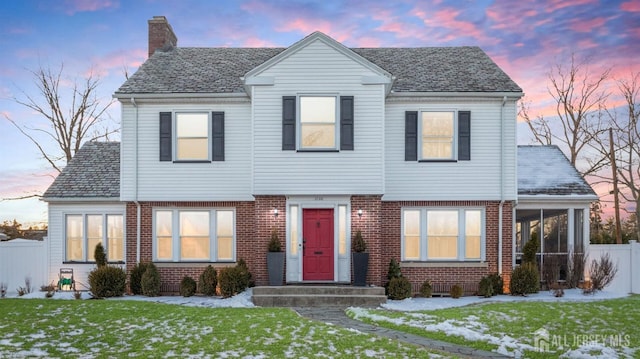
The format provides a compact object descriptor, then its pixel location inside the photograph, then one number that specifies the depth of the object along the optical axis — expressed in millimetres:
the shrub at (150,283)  16844
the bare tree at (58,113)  31594
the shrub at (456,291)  16766
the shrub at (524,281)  16750
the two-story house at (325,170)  16781
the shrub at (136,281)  17234
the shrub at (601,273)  17406
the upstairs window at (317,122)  16844
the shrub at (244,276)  16484
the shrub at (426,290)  16906
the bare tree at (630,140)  31031
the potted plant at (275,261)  16453
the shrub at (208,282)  16761
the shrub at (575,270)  18000
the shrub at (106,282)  16484
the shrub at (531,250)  17453
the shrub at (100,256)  17969
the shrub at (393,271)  16828
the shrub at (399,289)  16234
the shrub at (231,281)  16141
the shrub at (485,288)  16719
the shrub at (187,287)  16797
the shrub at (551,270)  17828
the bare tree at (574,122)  32438
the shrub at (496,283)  17141
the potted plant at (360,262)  16297
